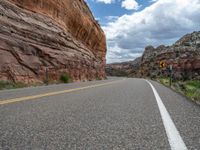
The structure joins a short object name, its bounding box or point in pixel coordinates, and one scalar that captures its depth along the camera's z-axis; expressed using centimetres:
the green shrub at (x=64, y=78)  1444
